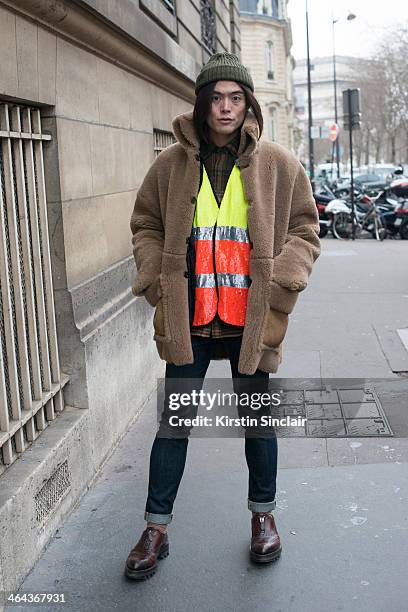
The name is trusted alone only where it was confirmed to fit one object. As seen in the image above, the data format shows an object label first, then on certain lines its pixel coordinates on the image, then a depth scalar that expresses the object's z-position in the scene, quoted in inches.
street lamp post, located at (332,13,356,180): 2213.1
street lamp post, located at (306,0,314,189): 1434.5
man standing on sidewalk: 139.5
